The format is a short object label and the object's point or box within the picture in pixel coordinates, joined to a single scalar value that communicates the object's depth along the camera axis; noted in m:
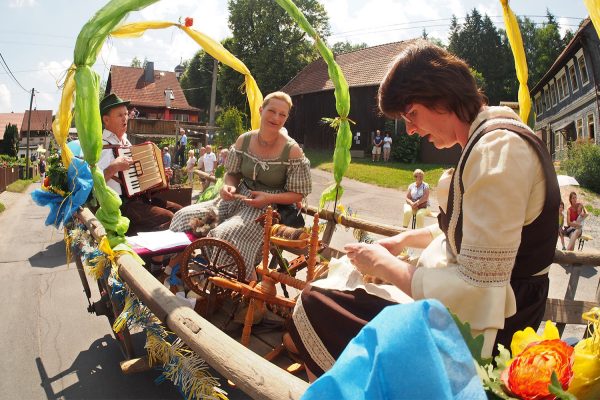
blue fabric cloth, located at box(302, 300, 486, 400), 0.63
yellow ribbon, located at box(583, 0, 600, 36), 1.34
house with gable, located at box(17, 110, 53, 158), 57.56
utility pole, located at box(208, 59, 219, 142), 24.63
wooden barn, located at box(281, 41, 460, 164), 24.94
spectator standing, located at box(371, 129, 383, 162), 23.26
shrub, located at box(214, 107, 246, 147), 22.84
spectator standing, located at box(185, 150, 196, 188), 16.59
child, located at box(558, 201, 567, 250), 9.27
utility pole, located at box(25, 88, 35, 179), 28.80
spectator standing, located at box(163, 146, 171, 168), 15.28
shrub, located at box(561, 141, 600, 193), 15.27
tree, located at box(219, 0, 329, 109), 32.84
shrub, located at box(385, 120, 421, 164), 22.80
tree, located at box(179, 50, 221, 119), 48.78
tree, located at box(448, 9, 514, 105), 41.41
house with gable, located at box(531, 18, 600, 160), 20.25
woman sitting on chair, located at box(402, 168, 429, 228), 8.62
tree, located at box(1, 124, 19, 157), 44.22
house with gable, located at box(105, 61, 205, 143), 43.23
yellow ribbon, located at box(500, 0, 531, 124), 2.67
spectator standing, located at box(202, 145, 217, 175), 14.65
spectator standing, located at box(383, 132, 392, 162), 22.92
